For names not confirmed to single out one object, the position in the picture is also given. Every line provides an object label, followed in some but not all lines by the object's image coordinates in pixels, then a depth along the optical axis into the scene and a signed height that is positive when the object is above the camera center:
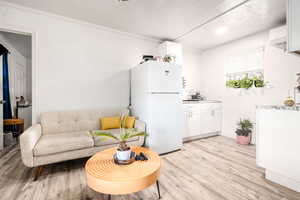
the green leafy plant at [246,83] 3.21 +0.35
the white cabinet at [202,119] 3.34 -0.54
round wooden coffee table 1.09 -0.64
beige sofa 1.72 -0.56
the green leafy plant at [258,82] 3.06 +0.35
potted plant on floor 3.11 -0.76
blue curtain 3.20 +0.17
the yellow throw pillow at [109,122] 2.58 -0.46
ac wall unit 2.54 +1.15
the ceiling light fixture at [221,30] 2.96 +1.48
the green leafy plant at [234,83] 3.41 +0.36
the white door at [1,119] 2.67 -0.41
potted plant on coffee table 1.34 -0.50
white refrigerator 2.48 -0.10
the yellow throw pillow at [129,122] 2.62 -0.45
